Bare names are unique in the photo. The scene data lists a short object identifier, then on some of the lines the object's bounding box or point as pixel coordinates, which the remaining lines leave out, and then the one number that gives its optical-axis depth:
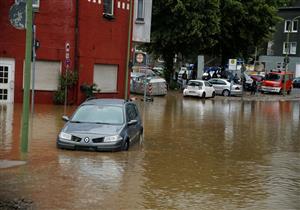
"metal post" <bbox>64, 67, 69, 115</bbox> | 29.13
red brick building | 30.84
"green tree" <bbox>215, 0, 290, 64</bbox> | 55.28
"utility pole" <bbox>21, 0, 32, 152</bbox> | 14.51
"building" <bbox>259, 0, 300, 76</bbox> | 83.25
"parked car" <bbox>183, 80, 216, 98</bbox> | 49.19
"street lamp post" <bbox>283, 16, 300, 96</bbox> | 59.85
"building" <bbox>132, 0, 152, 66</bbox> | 40.75
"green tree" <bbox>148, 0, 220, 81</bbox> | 49.59
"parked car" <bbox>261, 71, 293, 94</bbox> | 60.69
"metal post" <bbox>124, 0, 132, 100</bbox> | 33.56
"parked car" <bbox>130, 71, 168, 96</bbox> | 46.53
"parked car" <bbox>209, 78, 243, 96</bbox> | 53.88
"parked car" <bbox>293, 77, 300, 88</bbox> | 78.11
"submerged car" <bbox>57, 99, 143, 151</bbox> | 15.78
